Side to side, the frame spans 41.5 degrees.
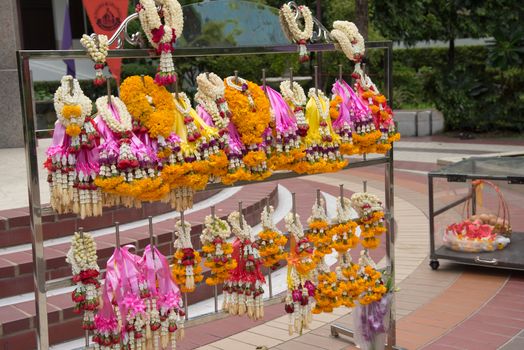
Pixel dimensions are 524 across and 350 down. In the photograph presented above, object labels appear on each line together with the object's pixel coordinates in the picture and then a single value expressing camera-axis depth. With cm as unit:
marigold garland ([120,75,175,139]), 295
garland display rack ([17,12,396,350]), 276
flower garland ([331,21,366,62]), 387
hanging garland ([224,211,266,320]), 361
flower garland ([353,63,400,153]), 392
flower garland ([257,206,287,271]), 371
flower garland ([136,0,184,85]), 296
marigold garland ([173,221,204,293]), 330
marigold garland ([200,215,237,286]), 346
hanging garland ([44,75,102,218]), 274
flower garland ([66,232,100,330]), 297
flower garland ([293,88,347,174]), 355
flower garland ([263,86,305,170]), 343
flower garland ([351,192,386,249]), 412
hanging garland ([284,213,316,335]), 378
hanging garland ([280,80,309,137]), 351
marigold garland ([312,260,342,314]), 386
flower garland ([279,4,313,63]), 362
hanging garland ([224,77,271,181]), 328
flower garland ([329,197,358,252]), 390
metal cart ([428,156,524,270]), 573
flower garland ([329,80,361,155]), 373
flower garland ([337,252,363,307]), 395
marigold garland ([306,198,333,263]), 381
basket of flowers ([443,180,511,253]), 603
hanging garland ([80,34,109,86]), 284
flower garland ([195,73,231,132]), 323
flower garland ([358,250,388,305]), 410
